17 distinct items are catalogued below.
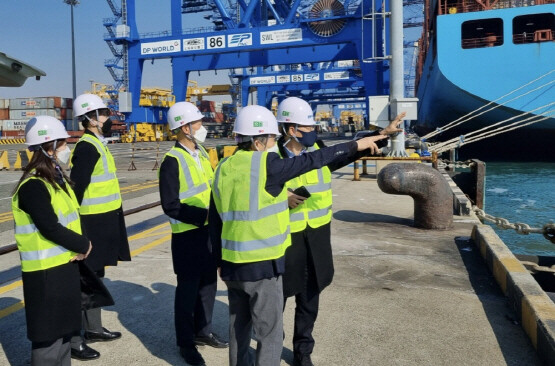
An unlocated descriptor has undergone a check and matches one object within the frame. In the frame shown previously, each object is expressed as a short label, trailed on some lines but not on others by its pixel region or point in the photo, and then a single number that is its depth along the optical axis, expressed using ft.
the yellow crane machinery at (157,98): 166.50
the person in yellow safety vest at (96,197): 11.39
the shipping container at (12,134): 180.32
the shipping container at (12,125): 191.17
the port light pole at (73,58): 104.04
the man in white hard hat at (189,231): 10.51
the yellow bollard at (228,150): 46.23
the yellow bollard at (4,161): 62.44
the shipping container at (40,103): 188.34
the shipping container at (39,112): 187.73
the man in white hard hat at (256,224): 8.16
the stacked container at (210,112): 244.22
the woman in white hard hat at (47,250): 8.44
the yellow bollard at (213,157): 57.92
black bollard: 21.62
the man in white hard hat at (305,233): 9.80
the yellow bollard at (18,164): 62.64
